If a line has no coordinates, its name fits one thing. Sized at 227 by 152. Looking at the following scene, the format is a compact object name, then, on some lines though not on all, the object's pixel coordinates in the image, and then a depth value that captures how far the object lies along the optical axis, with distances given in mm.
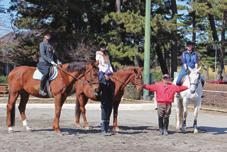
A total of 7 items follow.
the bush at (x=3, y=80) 56062
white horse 16516
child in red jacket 16000
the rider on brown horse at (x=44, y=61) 15374
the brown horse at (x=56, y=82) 15398
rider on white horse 16906
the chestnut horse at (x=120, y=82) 16188
